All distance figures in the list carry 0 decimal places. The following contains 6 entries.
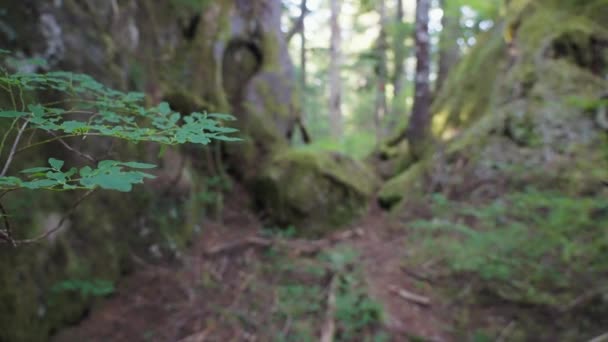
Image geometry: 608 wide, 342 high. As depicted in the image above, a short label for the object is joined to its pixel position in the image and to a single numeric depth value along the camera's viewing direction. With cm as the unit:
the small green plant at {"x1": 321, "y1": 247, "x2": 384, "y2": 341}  357
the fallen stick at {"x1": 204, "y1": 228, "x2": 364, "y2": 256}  506
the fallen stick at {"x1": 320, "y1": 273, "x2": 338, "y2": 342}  348
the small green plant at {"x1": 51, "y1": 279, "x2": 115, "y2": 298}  319
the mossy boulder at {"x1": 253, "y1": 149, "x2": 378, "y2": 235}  614
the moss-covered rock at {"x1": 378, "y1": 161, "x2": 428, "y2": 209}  683
